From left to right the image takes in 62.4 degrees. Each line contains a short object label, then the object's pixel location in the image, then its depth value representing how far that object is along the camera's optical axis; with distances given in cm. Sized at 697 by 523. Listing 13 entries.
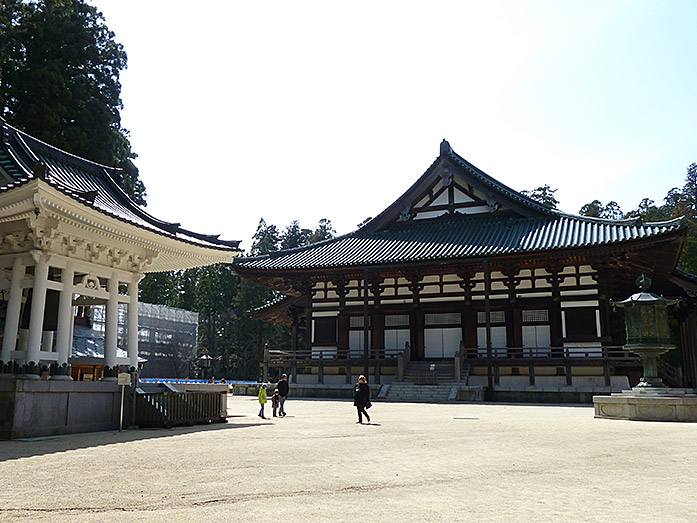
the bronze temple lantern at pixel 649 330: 1576
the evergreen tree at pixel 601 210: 5722
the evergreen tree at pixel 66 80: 2945
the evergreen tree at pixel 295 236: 6975
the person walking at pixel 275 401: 1700
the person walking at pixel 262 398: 1630
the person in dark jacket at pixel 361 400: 1420
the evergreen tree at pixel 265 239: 6738
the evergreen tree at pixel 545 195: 5384
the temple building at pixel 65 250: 1174
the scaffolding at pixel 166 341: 4984
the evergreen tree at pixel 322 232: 6950
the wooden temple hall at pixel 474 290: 2438
